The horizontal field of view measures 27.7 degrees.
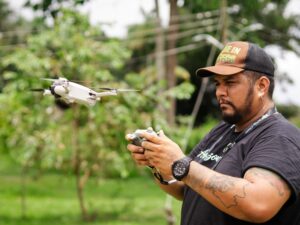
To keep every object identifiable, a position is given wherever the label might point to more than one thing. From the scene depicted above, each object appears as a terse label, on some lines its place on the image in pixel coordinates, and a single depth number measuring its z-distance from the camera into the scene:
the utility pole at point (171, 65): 14.56
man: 2.02
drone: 2.28
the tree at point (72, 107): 8.44
